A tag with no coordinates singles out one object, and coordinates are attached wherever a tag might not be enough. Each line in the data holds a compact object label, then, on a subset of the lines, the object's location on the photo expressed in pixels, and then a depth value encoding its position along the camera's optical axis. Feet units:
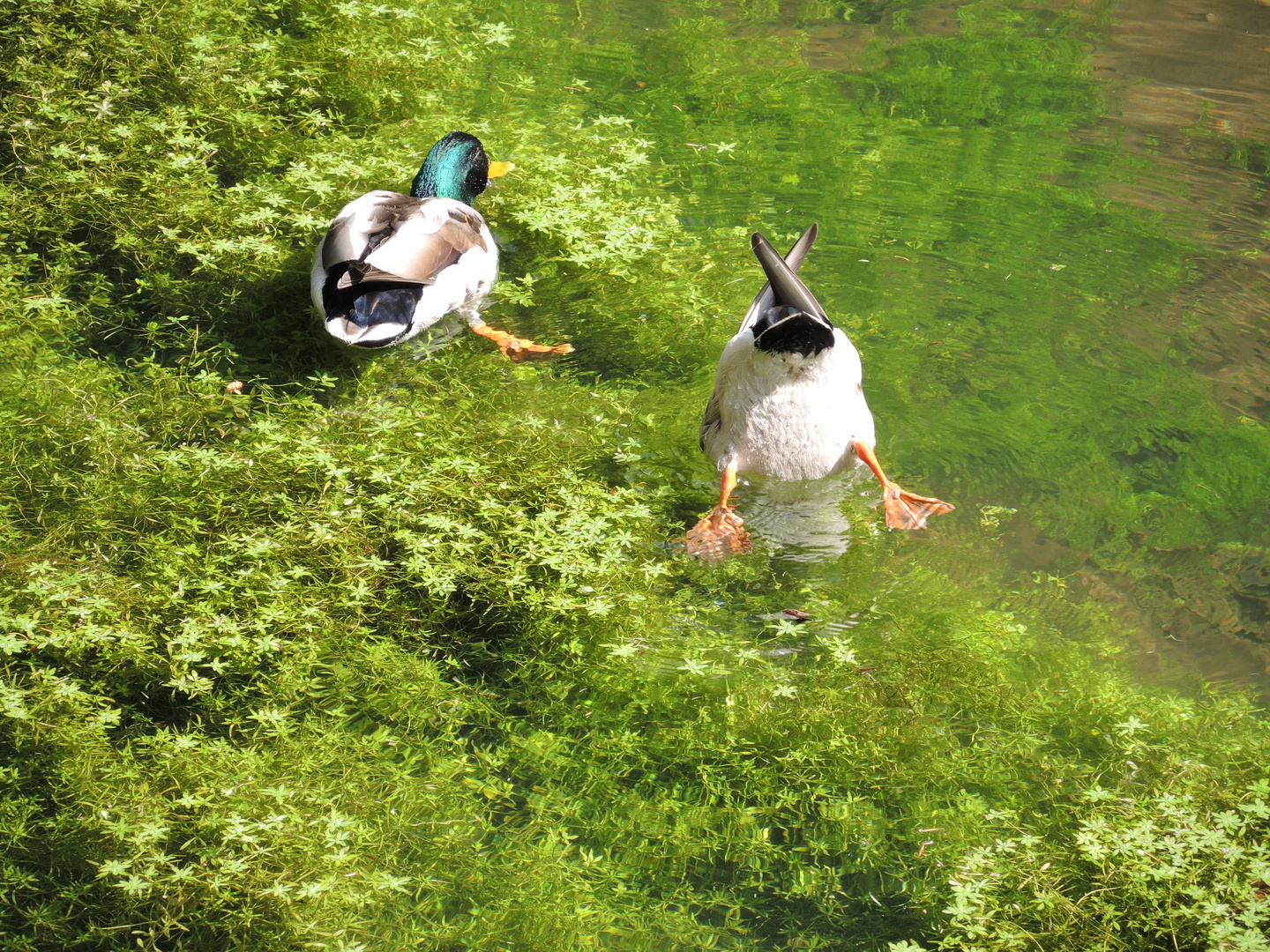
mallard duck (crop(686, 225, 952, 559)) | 28.02
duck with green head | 34.30
